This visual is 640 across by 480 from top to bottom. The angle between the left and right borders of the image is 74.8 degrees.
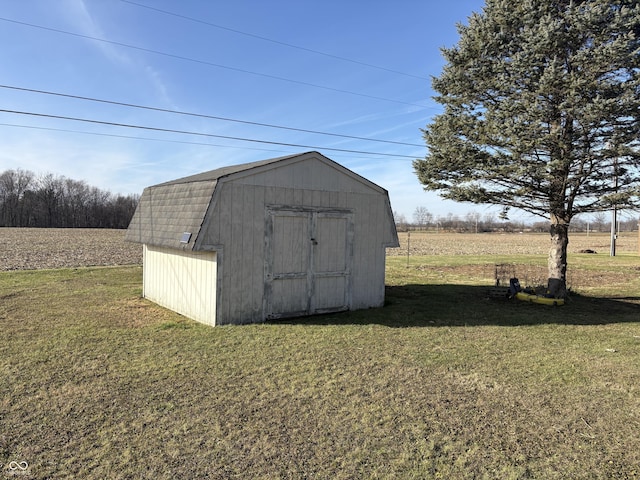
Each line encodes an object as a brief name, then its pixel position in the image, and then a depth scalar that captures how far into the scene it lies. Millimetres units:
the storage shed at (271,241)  7582
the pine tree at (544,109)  9138
